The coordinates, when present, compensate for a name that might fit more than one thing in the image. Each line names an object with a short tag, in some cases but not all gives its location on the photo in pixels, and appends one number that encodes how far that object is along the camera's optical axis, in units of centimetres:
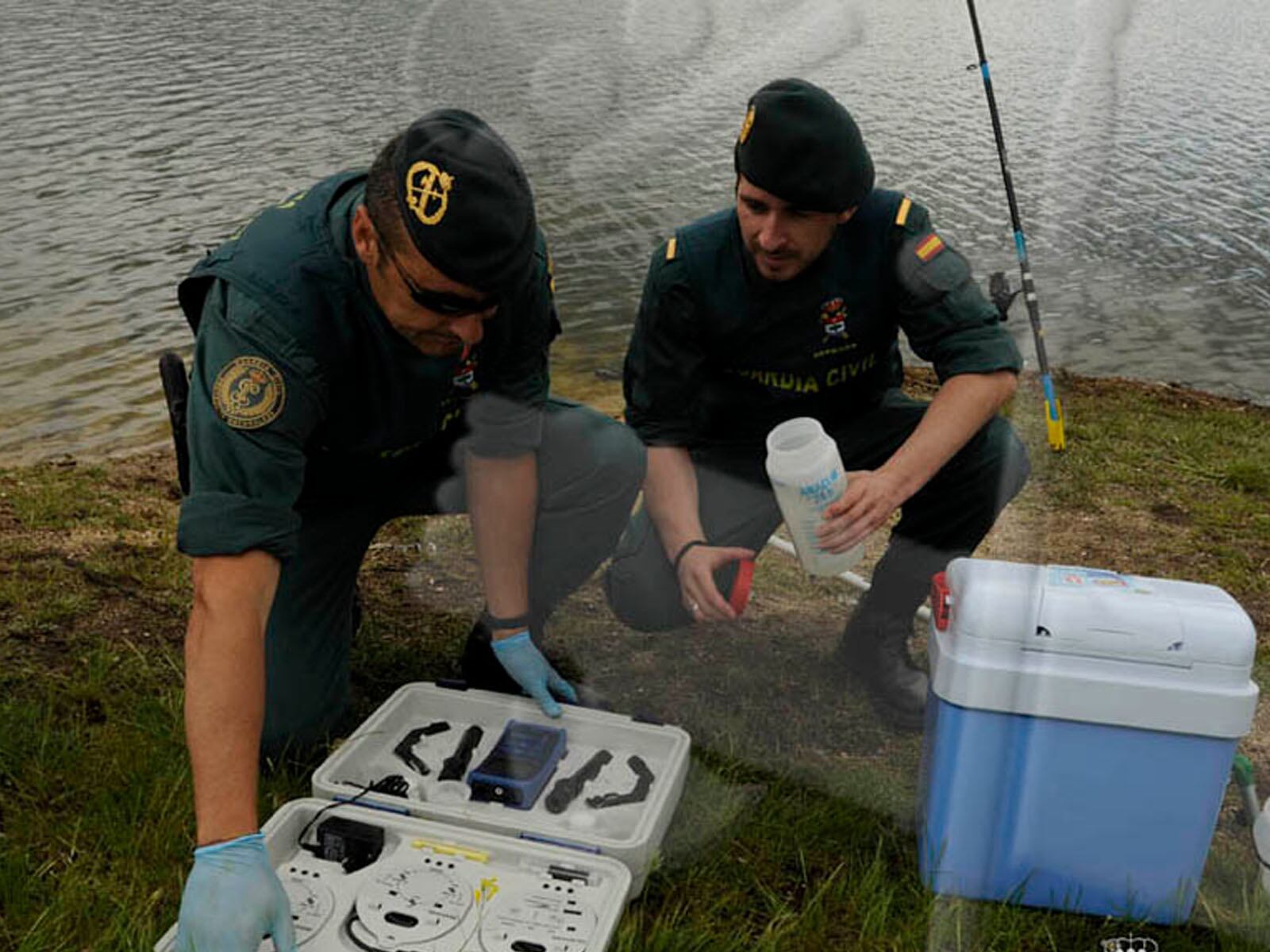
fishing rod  160
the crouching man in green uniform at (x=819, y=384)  215
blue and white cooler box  191
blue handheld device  228
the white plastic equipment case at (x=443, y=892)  192
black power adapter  208
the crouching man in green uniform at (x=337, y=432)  164
